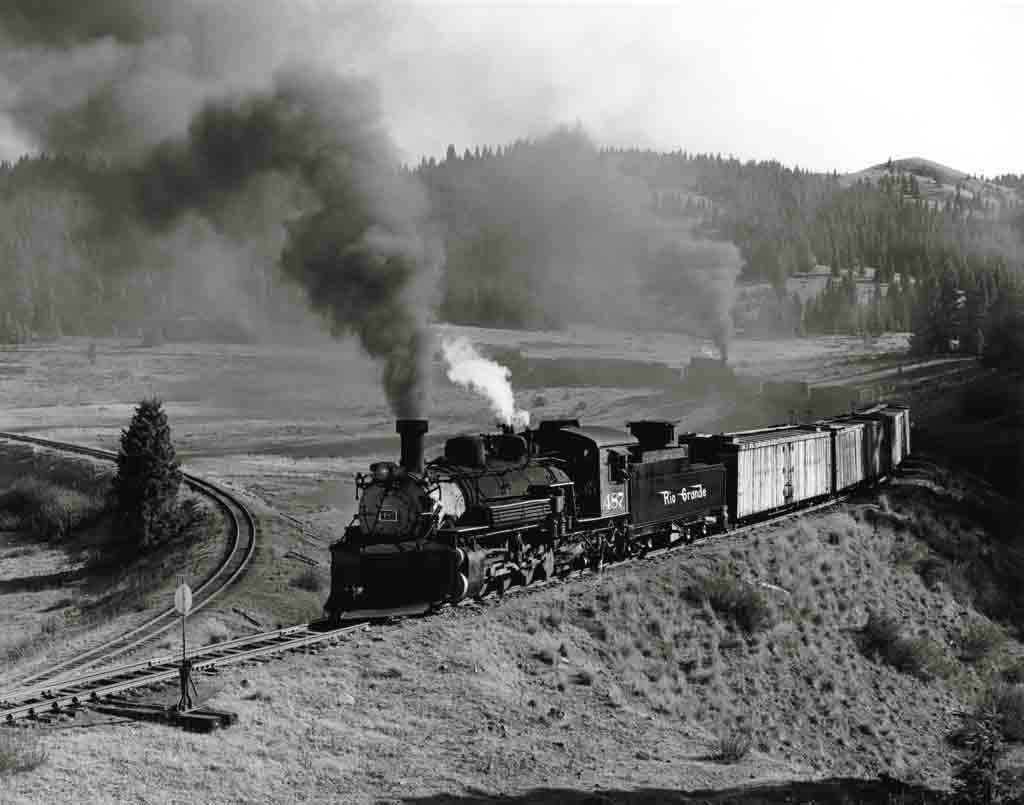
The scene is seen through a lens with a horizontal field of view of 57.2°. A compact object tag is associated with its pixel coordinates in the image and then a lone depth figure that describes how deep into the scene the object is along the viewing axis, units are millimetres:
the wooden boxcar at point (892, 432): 44719
